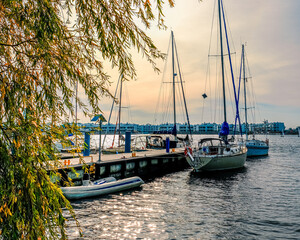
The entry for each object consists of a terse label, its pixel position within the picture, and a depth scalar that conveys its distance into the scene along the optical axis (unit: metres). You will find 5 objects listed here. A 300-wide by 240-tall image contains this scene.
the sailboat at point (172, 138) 37.29
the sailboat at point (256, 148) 41.27
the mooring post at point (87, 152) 22.16
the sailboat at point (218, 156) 23.22
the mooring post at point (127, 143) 27.32
